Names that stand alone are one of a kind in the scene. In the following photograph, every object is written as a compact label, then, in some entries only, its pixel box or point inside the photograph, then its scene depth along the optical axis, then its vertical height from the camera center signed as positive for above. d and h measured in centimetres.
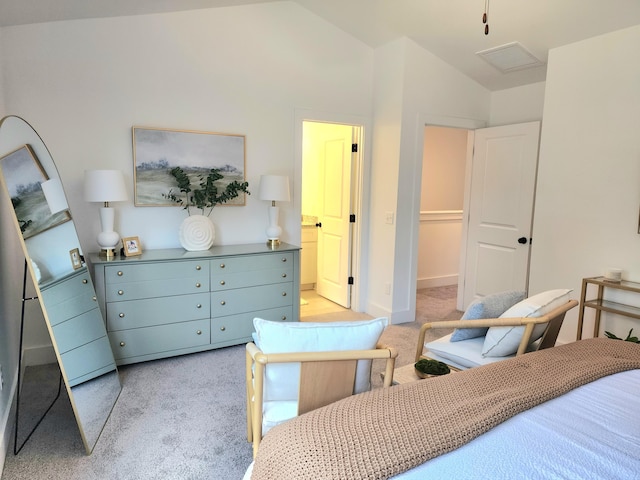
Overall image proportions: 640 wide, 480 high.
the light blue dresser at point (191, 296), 293 -84
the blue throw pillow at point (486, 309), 227 -64
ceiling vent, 343 +119
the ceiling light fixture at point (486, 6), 299 +138
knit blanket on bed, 110 -70
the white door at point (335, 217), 444 -30
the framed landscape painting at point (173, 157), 326 +25
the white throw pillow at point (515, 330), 207 -69
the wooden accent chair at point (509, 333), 204 -72
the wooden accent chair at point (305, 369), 158 -70
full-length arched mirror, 200 -49
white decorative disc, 331 -38
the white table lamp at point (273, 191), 353 -2
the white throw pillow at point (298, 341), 161 -60
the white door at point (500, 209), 388 -14
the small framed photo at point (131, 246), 311 -46
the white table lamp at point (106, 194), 285 -6
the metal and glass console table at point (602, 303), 288 -79
